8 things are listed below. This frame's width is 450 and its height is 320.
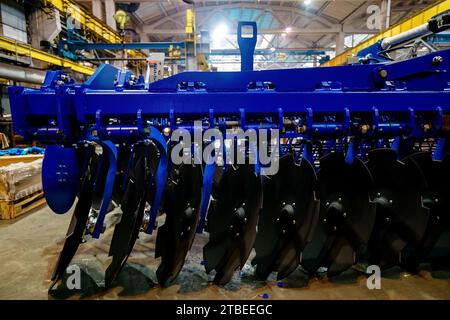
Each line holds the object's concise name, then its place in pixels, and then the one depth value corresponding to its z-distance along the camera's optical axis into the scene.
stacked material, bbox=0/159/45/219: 2.86
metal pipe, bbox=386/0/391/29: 6.77
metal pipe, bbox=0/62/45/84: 3.88
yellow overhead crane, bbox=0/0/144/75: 4.07
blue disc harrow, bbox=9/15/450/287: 1.66
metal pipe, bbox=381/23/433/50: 2.35
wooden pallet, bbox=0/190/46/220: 2.86
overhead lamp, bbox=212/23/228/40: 13.28
